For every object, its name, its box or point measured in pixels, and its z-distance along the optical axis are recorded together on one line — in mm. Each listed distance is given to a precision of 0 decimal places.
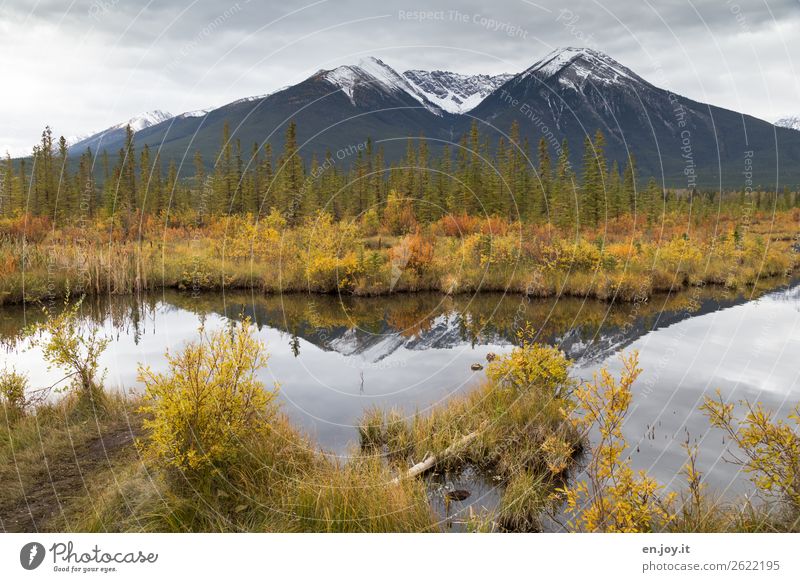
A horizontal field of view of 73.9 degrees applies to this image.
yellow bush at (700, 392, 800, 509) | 4105
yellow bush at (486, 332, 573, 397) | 8438
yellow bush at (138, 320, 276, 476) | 5031
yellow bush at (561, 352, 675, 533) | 3771
